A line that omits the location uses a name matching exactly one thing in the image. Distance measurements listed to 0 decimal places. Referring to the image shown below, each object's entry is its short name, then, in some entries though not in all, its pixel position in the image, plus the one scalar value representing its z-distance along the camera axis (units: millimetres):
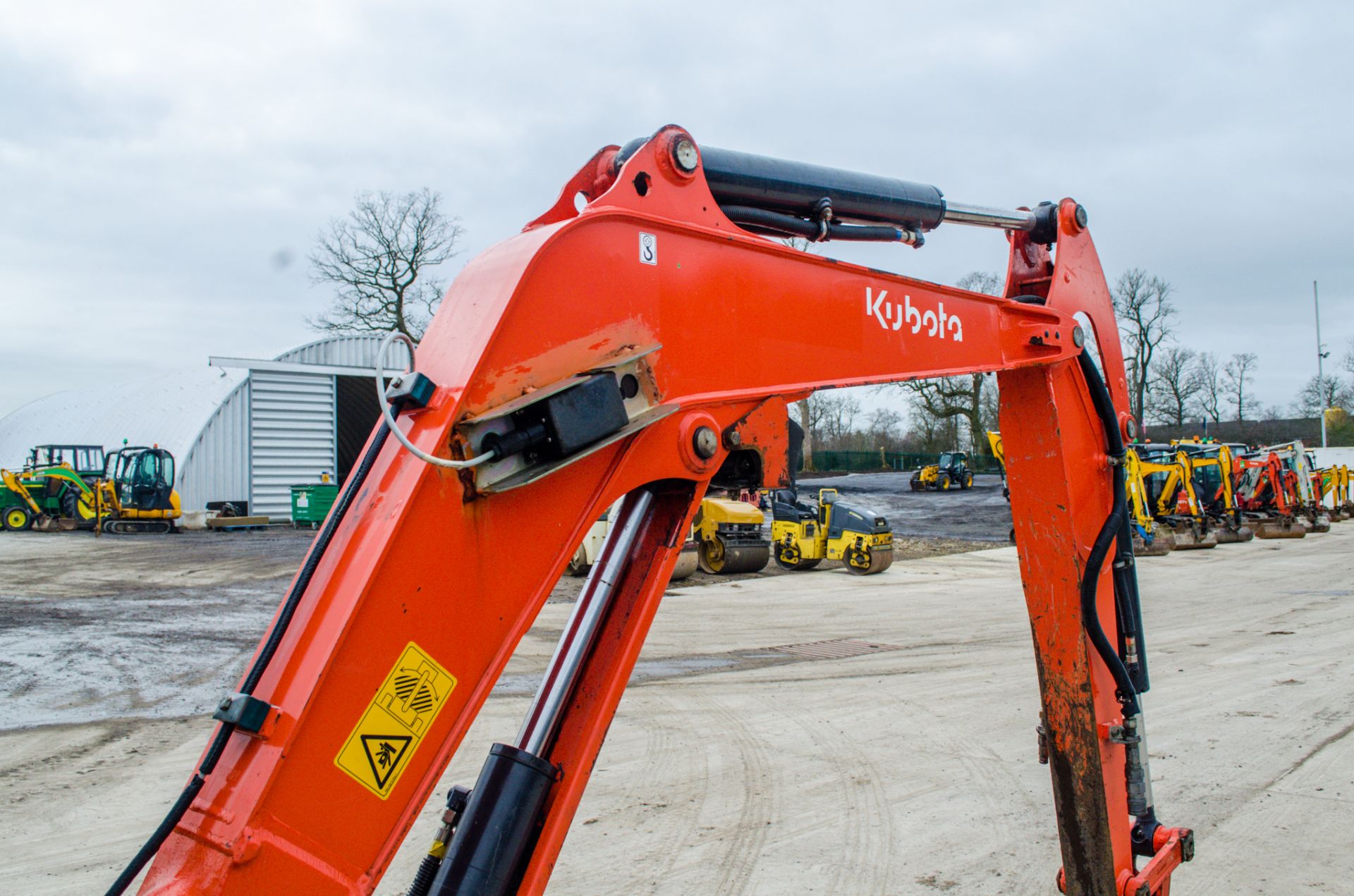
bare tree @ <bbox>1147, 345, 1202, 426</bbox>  61562
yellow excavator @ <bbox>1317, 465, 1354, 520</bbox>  29875
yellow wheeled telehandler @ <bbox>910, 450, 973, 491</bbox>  43344
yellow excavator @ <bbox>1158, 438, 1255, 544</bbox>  21625
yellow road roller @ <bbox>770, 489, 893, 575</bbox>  15945
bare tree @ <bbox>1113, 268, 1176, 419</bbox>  59281
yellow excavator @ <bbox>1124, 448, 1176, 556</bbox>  19734
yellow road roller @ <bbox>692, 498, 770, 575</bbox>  15586
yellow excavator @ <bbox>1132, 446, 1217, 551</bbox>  20609
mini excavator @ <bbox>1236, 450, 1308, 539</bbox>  24114
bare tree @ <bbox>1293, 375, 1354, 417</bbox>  61125
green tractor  26312
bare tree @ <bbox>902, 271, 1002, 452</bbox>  51531
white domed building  28109
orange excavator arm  1494
